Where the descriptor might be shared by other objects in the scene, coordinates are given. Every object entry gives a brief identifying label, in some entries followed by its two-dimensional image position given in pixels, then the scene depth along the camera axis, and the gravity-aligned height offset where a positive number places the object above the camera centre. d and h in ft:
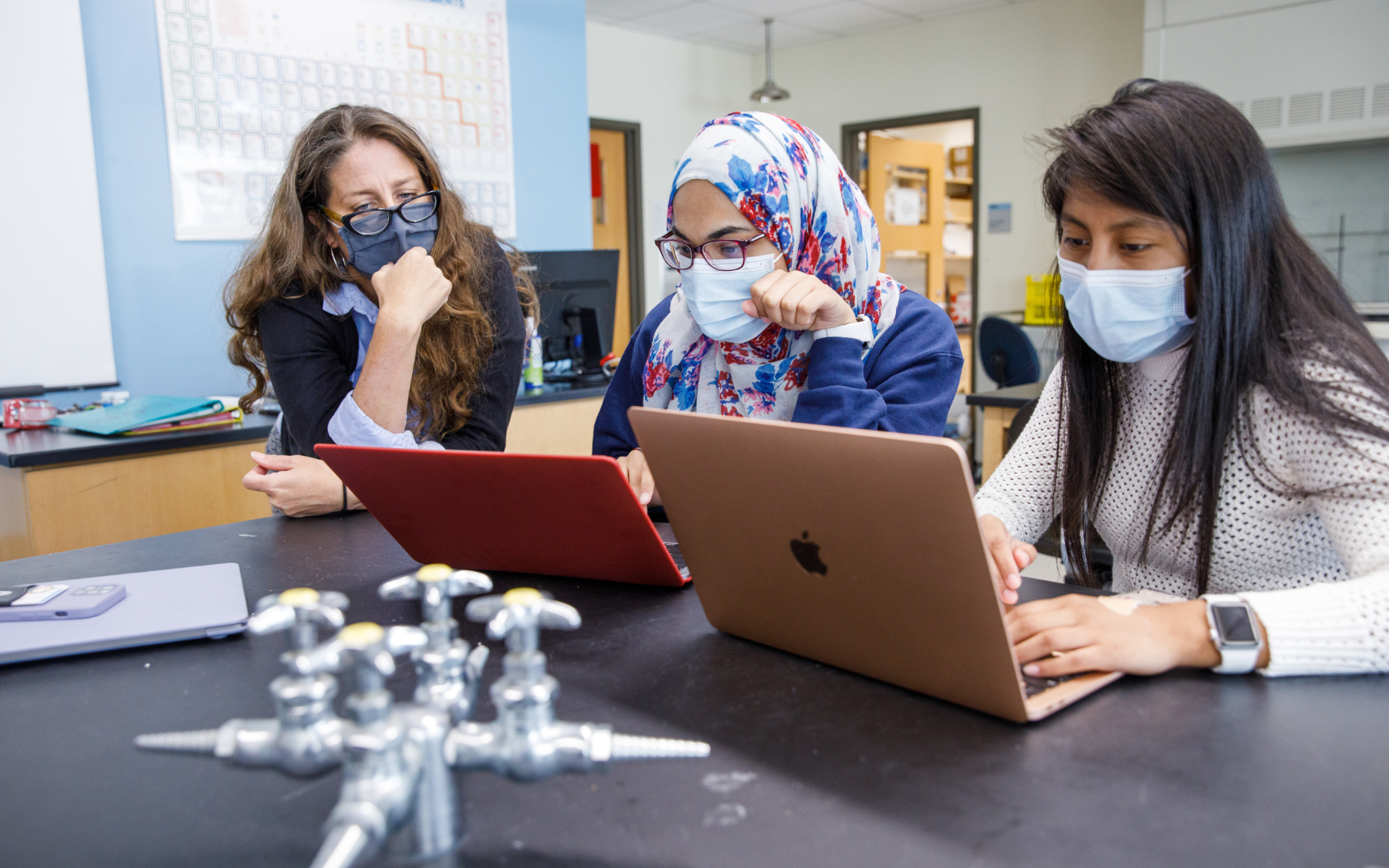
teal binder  7.22 -0.79
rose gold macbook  1.94 -0.57
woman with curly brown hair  4.95 +0.02
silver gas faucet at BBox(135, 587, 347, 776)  1.46 -0.63
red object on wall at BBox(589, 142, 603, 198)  19.17 +2.69
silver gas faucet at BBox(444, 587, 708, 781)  1.49 -0.68
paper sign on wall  17.69 +1.48
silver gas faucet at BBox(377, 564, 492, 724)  1.60 -0.58
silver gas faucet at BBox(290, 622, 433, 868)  1.34 -0.64
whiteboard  8.85 +1.04
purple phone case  2.83 -0.88
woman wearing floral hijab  4.09 -0.03
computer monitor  9.39 -0.02
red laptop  2.78 -0.66
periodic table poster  10.07 +2.61
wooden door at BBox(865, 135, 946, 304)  20.12 +2.18
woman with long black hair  2.83 -0.22
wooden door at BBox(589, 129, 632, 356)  19.29 +1.99
